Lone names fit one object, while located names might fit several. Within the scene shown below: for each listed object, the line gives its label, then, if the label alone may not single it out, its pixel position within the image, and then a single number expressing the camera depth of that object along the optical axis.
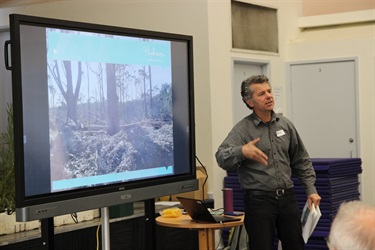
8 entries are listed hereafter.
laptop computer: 3.85
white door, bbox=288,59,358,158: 7.09
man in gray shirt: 4.09
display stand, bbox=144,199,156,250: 3.89
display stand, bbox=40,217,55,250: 3.20
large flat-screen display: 3.09
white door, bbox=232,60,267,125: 6.62
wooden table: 3.89
